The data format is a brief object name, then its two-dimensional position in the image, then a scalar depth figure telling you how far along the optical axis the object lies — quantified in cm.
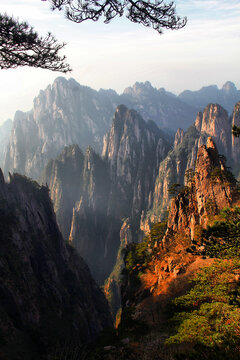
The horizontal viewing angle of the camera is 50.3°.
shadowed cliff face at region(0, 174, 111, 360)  3491
